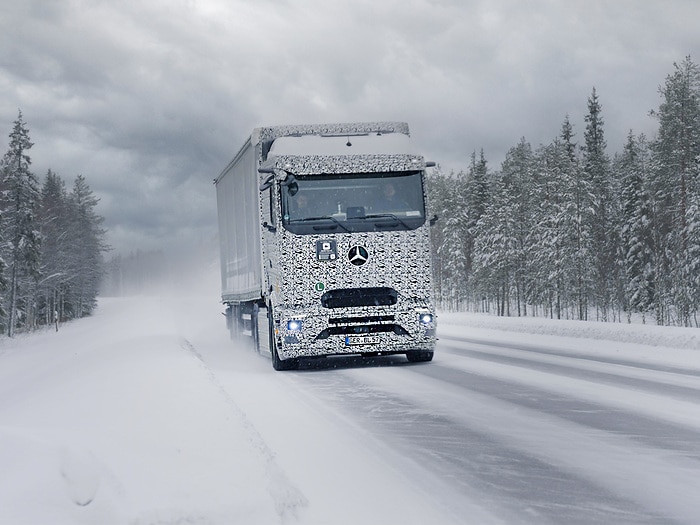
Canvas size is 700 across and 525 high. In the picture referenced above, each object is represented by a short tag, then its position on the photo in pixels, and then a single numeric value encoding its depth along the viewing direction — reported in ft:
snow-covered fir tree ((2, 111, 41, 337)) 195.93
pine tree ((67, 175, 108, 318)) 266.98
